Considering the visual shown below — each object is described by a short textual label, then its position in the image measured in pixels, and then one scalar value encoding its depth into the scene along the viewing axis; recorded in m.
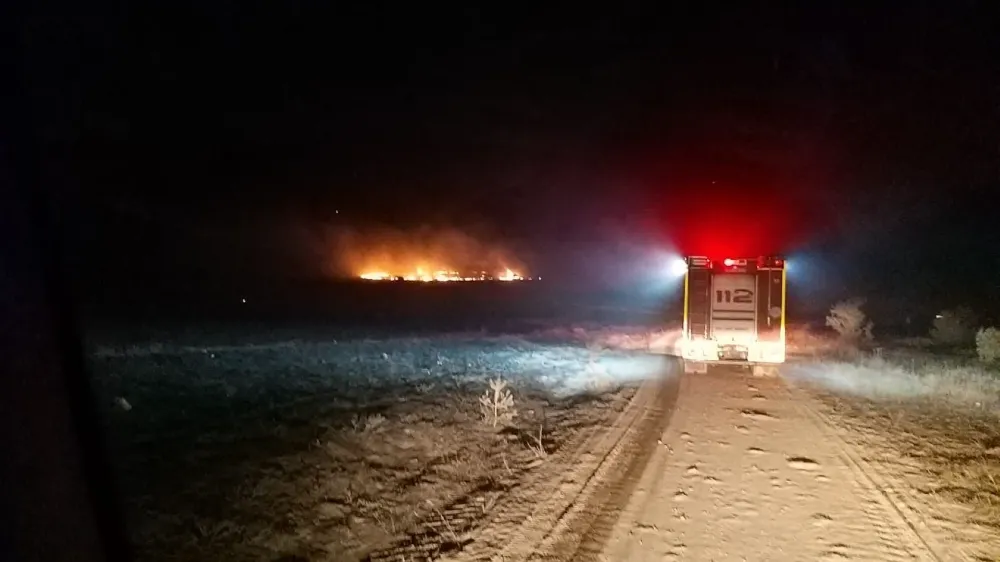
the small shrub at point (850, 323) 34.53
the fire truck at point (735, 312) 21.27
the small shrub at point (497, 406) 14.77
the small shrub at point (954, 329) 33.28
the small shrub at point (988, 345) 25.78
